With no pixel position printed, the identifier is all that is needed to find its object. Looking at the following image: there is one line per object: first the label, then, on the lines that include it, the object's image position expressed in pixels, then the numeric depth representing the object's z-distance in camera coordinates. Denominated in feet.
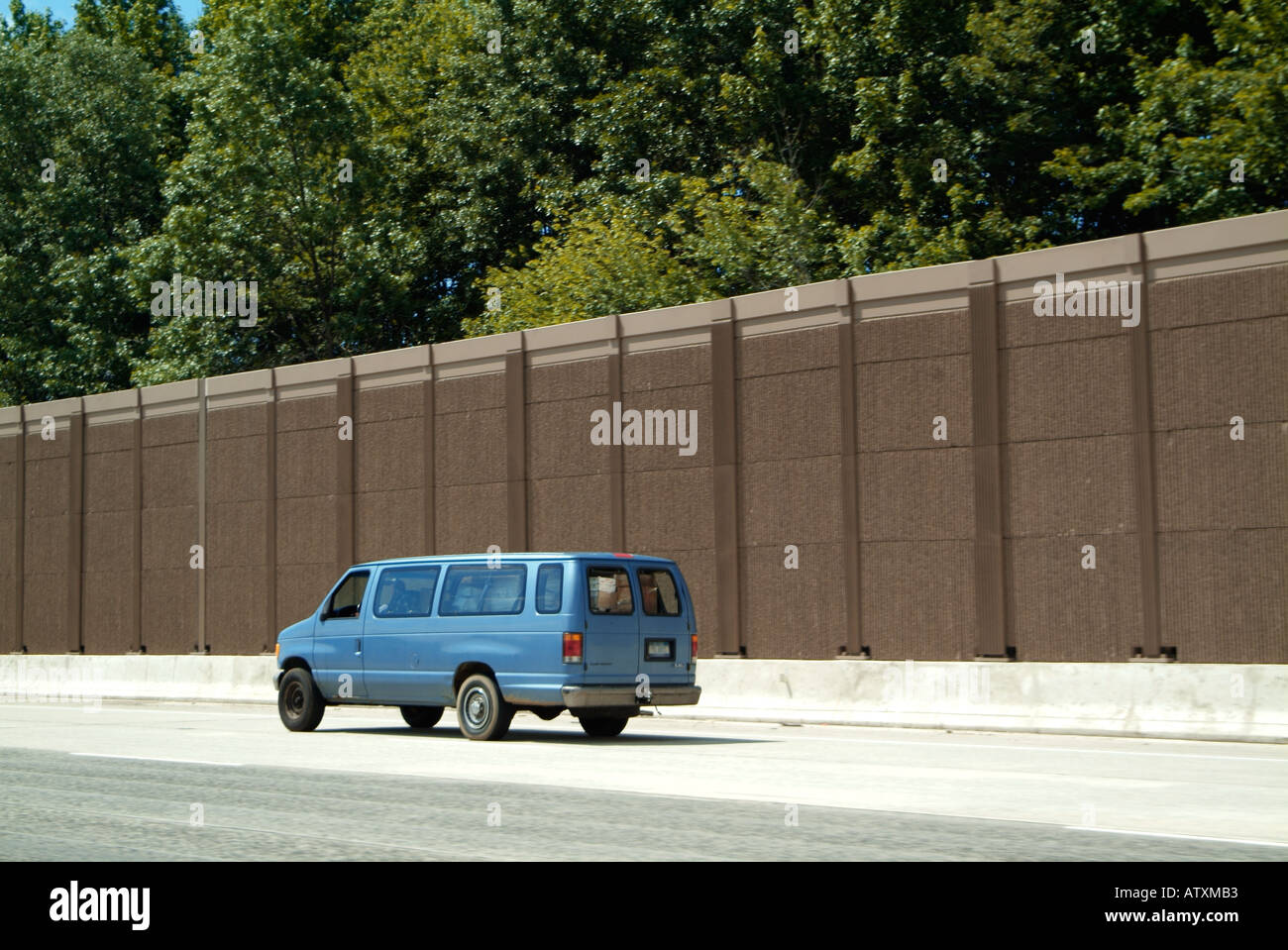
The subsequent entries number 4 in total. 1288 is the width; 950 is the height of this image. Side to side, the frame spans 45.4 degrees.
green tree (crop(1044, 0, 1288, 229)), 99.96
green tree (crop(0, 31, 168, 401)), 170.19
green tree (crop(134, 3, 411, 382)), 151.23
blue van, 56.75
